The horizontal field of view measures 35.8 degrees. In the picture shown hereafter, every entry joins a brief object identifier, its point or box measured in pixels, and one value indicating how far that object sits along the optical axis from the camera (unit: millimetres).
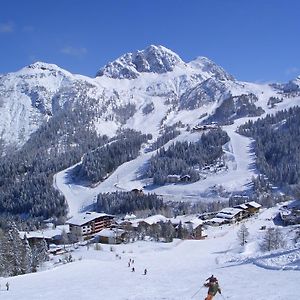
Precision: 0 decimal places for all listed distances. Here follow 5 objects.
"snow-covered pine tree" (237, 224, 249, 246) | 79875
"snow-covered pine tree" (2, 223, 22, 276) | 55750
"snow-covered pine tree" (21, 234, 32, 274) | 56719
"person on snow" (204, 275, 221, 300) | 20344
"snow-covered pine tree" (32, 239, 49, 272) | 61375
